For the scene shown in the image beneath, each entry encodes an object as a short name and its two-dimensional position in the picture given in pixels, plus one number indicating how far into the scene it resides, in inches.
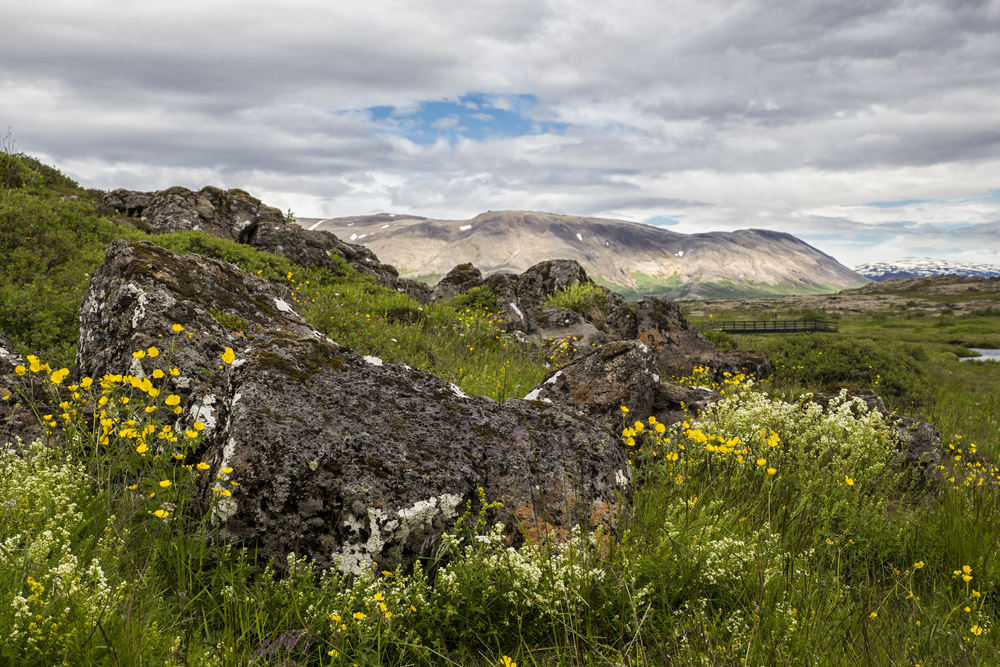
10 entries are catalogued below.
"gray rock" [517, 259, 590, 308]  795.2
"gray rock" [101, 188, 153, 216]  725.3
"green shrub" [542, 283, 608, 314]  713.6
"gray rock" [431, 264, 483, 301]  767.1
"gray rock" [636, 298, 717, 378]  566.5
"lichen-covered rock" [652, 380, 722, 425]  259.9
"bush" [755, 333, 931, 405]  567.8
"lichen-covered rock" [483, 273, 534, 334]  568.1
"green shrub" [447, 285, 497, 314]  648.4
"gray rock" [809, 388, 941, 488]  236.3
